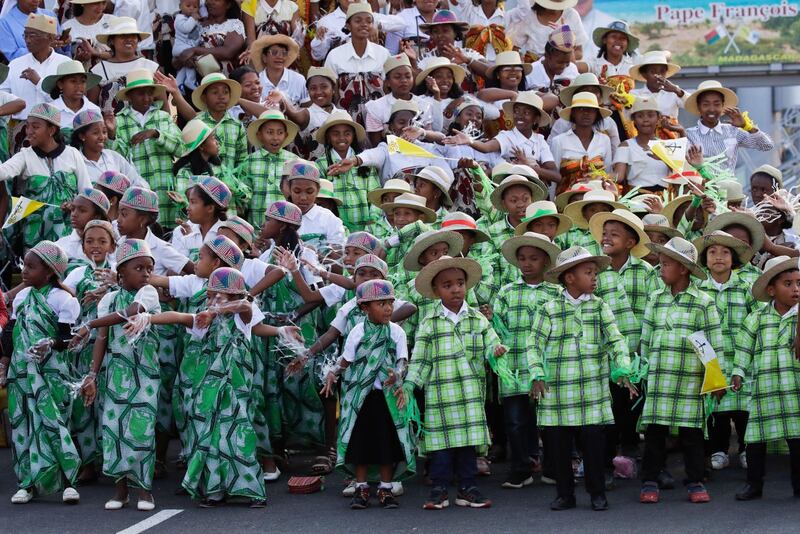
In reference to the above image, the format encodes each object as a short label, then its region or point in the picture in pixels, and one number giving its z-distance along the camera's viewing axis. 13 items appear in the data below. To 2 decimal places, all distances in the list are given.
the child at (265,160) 13.43
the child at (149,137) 13.58
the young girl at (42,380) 10.36
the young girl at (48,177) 12.70
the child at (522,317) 10.70
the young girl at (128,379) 10.15
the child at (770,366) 10.12
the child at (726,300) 10.94
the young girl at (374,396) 10.21
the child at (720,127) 15.03
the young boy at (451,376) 10.18
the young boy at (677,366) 10.19
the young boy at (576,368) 9.96
